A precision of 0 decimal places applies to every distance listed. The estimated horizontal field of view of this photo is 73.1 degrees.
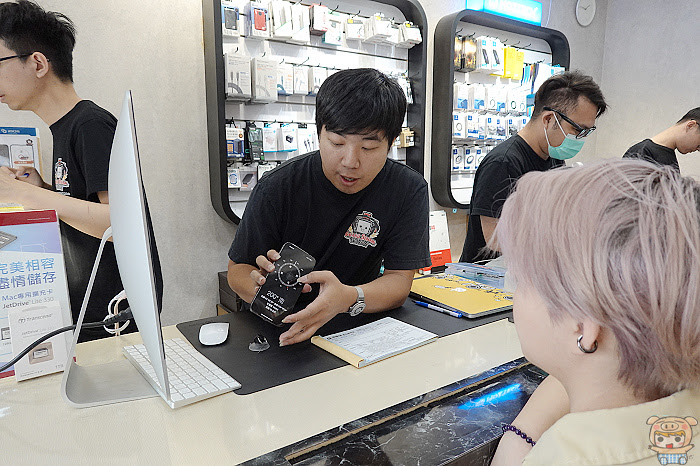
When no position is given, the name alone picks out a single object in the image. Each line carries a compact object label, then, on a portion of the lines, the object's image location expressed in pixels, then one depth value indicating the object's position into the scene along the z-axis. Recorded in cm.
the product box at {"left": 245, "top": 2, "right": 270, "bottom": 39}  269
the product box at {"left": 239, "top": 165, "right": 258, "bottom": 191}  281
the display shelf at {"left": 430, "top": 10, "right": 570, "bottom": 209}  348
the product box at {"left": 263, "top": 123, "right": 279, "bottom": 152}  282
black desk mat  106
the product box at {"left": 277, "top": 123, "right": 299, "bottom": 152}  289
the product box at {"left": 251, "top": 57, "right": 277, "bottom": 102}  269
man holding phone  146
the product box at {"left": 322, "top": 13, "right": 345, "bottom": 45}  300
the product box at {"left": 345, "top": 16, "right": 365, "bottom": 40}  311
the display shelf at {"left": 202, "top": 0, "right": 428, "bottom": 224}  261
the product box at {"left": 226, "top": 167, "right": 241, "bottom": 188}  275
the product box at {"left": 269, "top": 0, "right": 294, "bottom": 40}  277
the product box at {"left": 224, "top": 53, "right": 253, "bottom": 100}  261
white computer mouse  122
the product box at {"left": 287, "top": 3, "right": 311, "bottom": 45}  281
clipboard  151
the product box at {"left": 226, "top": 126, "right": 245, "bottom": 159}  268
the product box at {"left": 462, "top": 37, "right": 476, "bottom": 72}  362
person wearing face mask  220
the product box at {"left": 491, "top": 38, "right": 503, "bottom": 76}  377
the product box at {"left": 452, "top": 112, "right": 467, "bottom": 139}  366
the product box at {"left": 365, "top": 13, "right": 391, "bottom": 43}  312
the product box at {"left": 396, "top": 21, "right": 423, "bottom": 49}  325
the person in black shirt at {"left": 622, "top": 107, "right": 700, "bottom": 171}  321
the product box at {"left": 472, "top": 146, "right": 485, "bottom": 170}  395
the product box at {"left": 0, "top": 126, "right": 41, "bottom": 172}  227
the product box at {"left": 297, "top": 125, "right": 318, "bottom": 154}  296
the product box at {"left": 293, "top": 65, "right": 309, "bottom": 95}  290
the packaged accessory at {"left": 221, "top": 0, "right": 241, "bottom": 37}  261
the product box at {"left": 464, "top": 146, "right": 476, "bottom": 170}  390
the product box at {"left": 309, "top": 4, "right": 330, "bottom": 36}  288
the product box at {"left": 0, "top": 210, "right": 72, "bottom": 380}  100
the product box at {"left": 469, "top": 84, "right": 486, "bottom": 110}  372
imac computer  76
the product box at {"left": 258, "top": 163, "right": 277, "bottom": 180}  286
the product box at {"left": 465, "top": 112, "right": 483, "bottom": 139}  373
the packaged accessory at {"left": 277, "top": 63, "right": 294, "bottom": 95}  283
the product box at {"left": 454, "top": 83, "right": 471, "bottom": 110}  365
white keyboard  95
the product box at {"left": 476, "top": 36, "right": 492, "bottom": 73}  367
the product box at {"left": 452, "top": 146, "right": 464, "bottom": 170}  383
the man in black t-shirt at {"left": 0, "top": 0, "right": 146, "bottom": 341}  144
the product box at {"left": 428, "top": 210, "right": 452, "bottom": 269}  374
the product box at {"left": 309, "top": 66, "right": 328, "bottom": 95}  296
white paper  116
